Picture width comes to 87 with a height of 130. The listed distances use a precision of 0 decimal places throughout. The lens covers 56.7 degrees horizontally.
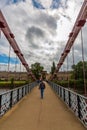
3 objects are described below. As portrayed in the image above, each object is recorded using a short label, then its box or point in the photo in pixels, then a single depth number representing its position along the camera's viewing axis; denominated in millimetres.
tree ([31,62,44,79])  31481
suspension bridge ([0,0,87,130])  2330
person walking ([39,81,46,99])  5630
